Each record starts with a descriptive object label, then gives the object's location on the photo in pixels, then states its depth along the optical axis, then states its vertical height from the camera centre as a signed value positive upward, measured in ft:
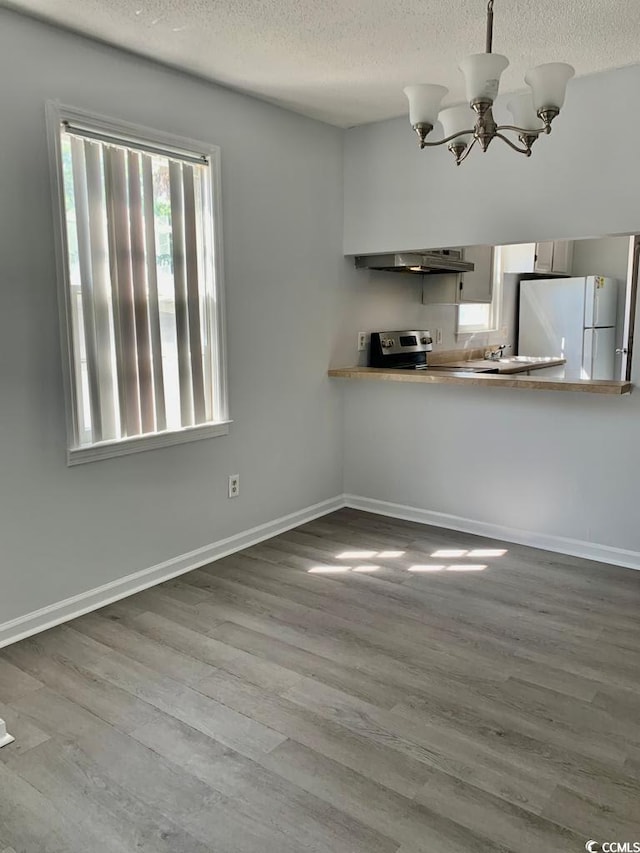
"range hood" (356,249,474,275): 13.24 +1.32
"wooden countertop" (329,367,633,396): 10.30 -0.97
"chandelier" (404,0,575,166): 6.25 +2.30
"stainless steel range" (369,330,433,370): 14.33 -0.55
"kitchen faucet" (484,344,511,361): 18.38 -0.83
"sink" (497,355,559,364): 17.34 -0.98
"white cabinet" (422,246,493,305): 15.97 +0.95
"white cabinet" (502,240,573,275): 17.84 +1.82
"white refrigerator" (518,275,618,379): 17.57 +0.03
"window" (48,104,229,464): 8.69 +0.62
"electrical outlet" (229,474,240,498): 11.55 -2.81
